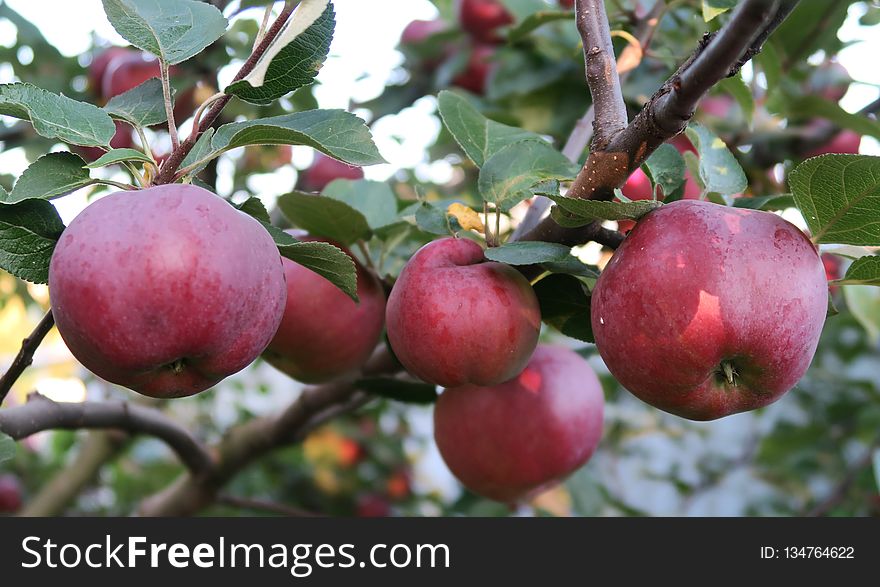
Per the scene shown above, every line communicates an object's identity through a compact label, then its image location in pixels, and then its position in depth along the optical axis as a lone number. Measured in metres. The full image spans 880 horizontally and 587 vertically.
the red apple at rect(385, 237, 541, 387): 0.55
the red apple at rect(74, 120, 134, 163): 1.35
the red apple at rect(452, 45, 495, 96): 1.43
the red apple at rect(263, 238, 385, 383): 0.72
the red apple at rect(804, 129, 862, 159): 1.22
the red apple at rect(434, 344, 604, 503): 0.80
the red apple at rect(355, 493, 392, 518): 1.96
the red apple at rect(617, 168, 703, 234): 1.01
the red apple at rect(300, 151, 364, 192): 1.53
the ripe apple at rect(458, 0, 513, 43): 1.47
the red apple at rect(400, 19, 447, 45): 1.56
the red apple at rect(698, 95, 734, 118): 1.28
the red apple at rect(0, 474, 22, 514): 2.10
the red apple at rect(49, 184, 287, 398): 0.44
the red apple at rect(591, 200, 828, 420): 0.47
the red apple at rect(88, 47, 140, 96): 1.45
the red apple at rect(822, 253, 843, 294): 1.21
